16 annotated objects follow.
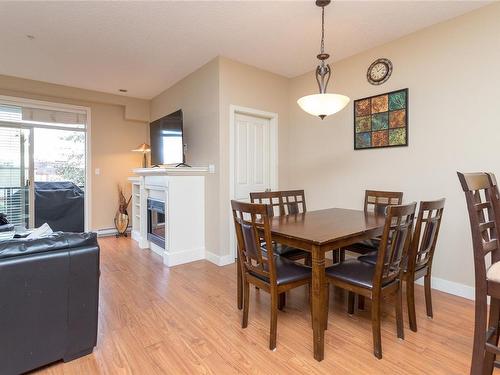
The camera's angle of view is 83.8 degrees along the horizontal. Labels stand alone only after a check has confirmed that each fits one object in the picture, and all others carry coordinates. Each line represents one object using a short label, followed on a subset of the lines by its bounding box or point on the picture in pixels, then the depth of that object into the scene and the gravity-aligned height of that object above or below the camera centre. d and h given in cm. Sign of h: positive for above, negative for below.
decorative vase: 504 -68
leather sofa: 144 -63
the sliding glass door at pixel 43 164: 430 +36
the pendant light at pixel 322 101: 215 +66
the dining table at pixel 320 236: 168 -33
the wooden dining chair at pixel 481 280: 130 -44
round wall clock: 304 +127
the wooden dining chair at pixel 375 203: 259 -19
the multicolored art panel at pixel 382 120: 291 +72
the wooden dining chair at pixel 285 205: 246 -21
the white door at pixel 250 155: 370 +43
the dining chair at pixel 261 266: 176 -56
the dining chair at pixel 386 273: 162 -58
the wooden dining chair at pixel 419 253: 189 -48
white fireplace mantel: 345 -30
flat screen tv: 383 +66
